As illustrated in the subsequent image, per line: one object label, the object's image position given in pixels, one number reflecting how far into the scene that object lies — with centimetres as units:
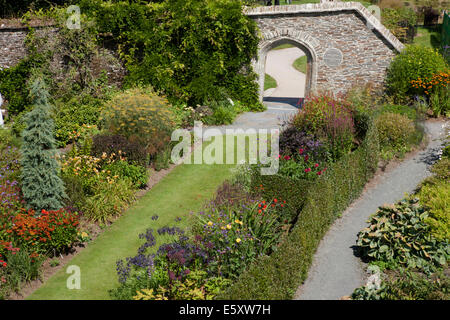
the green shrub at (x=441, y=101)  1573
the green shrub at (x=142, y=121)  1278
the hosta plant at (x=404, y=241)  843
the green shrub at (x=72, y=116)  1447
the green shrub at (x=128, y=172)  1134
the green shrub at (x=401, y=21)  2434
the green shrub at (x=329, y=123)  1167
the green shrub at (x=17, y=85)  1741
